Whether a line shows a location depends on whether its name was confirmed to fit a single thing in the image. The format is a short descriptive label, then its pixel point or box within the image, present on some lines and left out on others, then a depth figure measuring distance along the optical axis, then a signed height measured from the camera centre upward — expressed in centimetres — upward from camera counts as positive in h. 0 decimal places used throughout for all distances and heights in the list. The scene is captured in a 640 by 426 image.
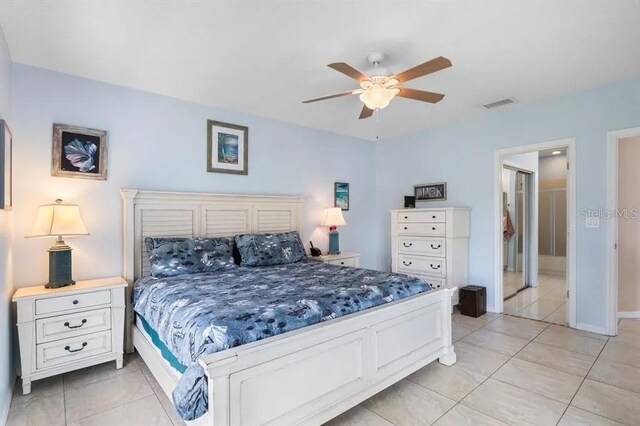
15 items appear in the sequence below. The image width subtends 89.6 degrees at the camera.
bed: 151 -83
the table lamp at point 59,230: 248 -13
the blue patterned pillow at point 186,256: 286 -40
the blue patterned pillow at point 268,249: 338 -40
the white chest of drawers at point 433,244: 407 -42
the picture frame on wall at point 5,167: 189 +29
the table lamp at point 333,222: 452 -13
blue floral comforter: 154 -56
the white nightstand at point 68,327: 231 -87
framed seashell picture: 280 +55
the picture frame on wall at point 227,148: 369 +77
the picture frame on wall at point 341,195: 495 +28
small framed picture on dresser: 465 +32
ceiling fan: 211 +95
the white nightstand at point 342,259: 418 -61
